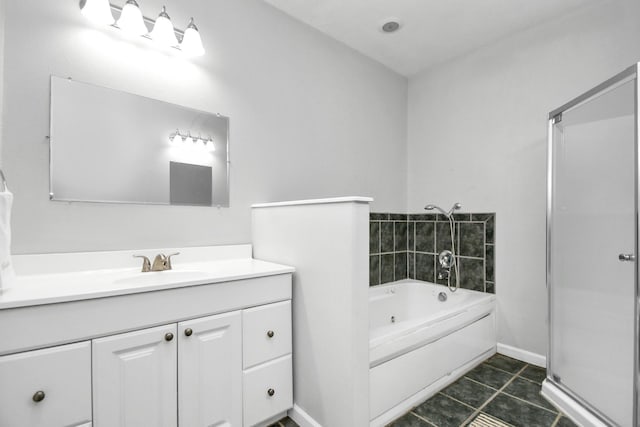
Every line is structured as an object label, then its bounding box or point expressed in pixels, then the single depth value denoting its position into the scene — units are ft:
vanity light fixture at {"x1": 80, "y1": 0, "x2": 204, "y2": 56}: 4.63
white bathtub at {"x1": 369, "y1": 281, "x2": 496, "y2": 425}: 4.99
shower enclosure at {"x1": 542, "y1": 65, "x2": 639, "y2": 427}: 4.64
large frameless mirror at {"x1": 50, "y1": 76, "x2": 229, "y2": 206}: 4.63
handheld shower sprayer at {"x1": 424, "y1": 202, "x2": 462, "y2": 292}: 8.46
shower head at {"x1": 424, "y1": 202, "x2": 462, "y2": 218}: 8.26
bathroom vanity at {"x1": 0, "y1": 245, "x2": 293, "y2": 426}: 3.16
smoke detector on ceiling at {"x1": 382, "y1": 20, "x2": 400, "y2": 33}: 7.38
